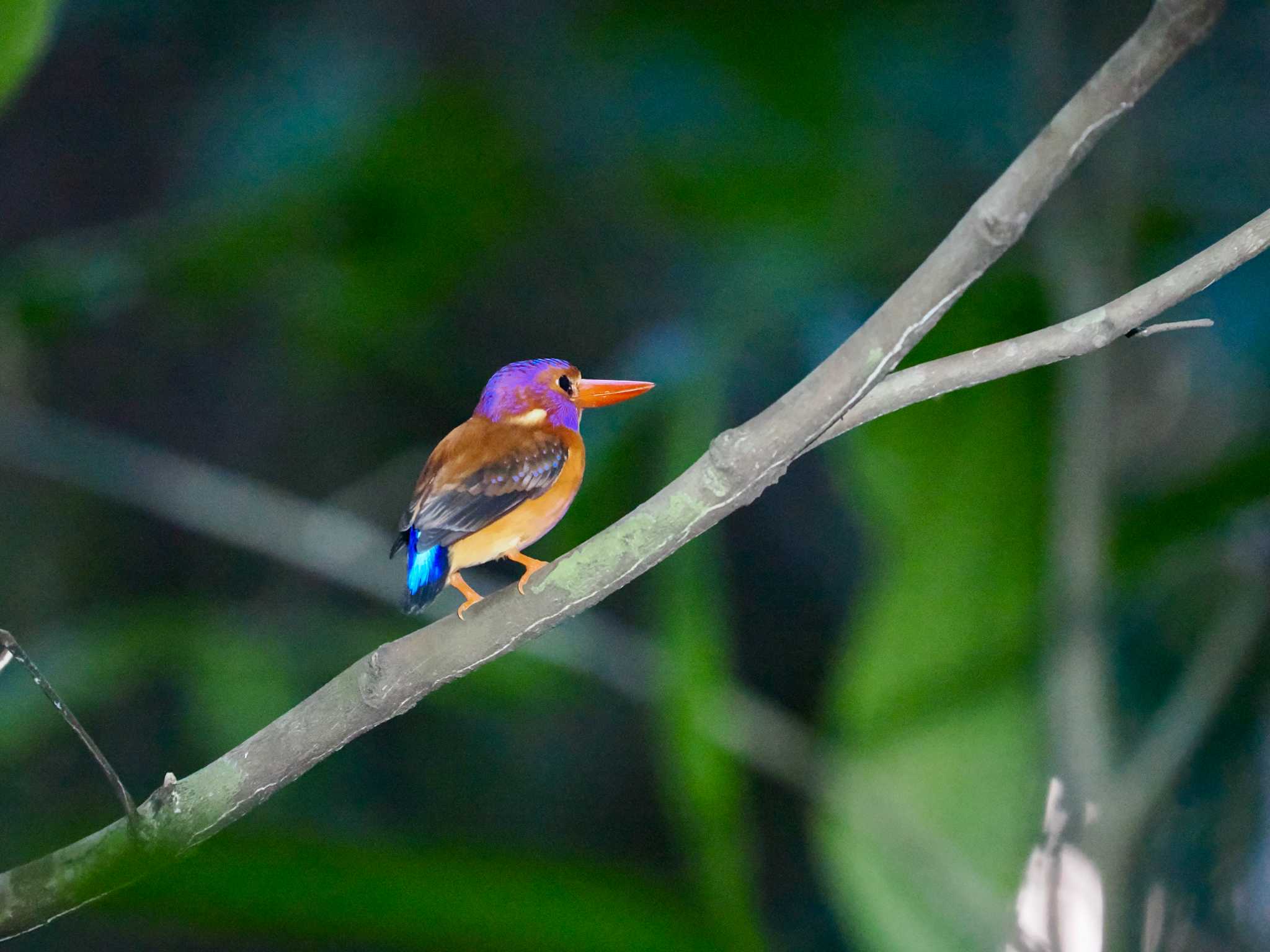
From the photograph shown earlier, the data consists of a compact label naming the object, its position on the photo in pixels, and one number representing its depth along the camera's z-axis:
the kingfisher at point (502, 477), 5.46
